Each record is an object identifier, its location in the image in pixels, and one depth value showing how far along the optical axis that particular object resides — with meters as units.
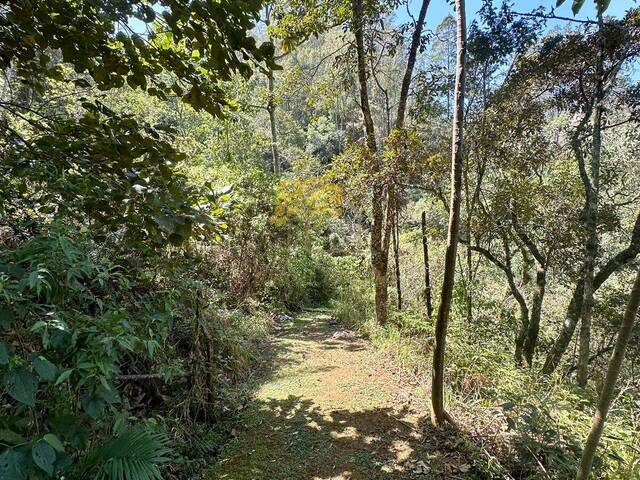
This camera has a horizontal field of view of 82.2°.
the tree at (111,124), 1.62
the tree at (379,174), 5.29
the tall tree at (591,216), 4.65
